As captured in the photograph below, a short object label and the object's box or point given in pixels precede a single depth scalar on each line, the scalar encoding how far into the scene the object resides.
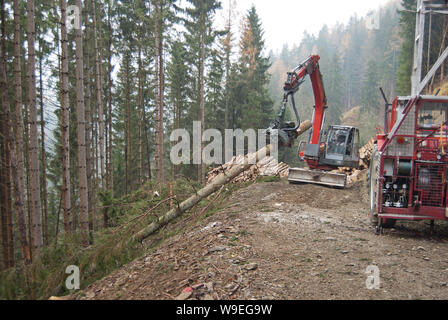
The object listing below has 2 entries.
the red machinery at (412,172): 5.83
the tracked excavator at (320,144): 10.90
